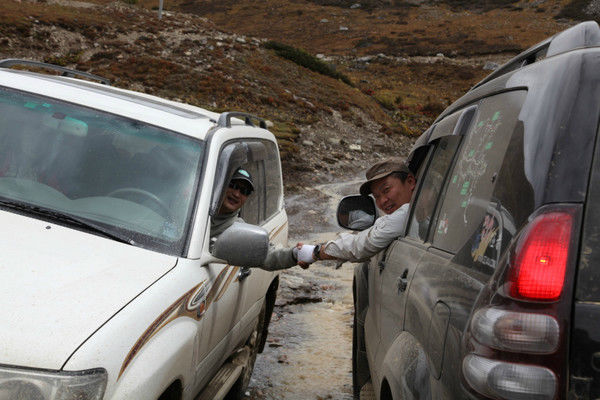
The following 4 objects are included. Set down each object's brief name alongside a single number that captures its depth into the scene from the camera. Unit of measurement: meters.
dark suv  1.51
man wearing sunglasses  3.90
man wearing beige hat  3.57
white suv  2.19
